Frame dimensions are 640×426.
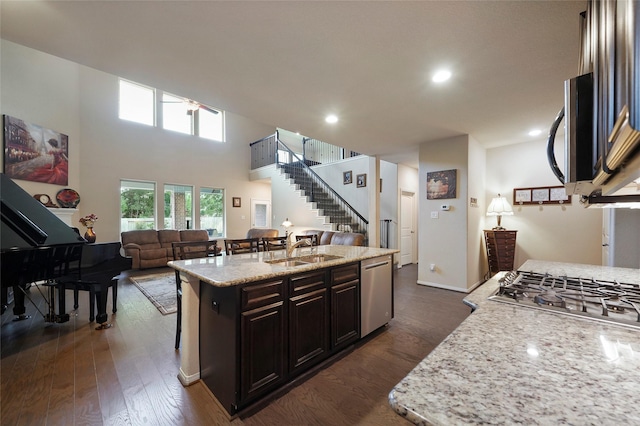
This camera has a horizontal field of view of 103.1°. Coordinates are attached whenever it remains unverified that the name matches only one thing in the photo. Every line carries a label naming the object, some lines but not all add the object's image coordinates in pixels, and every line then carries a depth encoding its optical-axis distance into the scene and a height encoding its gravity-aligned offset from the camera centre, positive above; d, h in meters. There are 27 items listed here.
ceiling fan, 6.44 +2.73
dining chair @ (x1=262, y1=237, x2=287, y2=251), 3.32 -0.43
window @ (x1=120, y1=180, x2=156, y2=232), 6.85 +0.18
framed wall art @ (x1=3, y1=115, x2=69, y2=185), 4.38 +1.11
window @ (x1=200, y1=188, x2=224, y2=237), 8.30 +0.02
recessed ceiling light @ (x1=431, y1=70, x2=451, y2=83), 2.35 +1.30
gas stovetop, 0.94 -0.37
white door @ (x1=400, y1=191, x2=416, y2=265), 6.41 -0.41
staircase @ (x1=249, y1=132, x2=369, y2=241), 6.96 +1.00
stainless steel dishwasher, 2.59 -0.87
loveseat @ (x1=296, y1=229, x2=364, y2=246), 5.53 -0.59
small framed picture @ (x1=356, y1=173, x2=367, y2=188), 6.77 +0.86
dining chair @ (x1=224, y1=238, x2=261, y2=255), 3.20 -0.44
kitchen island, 1.64 -0.81
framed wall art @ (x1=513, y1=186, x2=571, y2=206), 4.26 +0.30
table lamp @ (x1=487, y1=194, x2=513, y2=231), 4.41 +0.08
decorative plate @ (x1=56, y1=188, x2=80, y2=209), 5.34 +0.29
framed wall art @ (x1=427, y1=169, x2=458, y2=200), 4.22 +0.49
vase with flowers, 4.12 -0.37
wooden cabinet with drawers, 4.30 -0.60
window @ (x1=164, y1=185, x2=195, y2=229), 7.60 +0.14
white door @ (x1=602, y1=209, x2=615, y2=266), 2.27 -0.20
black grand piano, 2.21 -0.45
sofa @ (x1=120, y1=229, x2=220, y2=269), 5.91 -0.83
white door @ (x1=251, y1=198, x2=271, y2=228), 9.52 -0.04
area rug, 3.56 -1.34
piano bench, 2.86 -0.90
